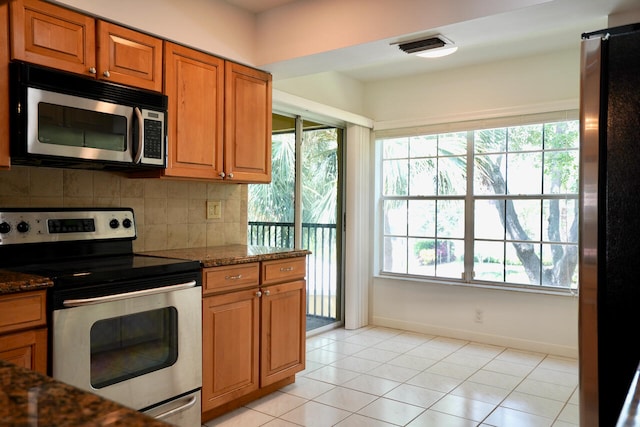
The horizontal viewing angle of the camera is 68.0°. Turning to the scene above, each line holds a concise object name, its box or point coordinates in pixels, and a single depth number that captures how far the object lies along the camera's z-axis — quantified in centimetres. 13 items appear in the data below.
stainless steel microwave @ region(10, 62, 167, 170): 200
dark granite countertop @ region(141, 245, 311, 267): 254
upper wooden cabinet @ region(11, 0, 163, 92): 204
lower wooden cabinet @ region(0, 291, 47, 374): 169
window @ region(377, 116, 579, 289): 388
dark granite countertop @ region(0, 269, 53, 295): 169
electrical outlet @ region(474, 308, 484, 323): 421
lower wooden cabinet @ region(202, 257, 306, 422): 252
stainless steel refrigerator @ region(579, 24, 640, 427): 118
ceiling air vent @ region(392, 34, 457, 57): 261
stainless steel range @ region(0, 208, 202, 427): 190
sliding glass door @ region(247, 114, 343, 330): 412
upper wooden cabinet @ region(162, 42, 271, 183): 266
